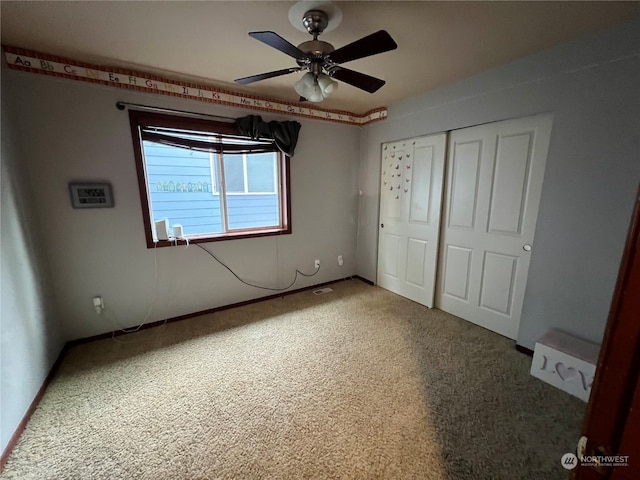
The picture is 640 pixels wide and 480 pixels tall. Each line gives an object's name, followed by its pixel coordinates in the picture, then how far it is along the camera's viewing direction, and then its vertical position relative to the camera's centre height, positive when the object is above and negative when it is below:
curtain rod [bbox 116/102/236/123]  2.21 +0.72
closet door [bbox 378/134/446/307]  2.79 -0.27
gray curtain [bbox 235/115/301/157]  2.72 +0.64
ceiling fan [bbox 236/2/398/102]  1.29 +0.72
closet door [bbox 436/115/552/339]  2.12 -0.23
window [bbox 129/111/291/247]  2.43 +0.12
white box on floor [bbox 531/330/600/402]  1.68 -1.12
